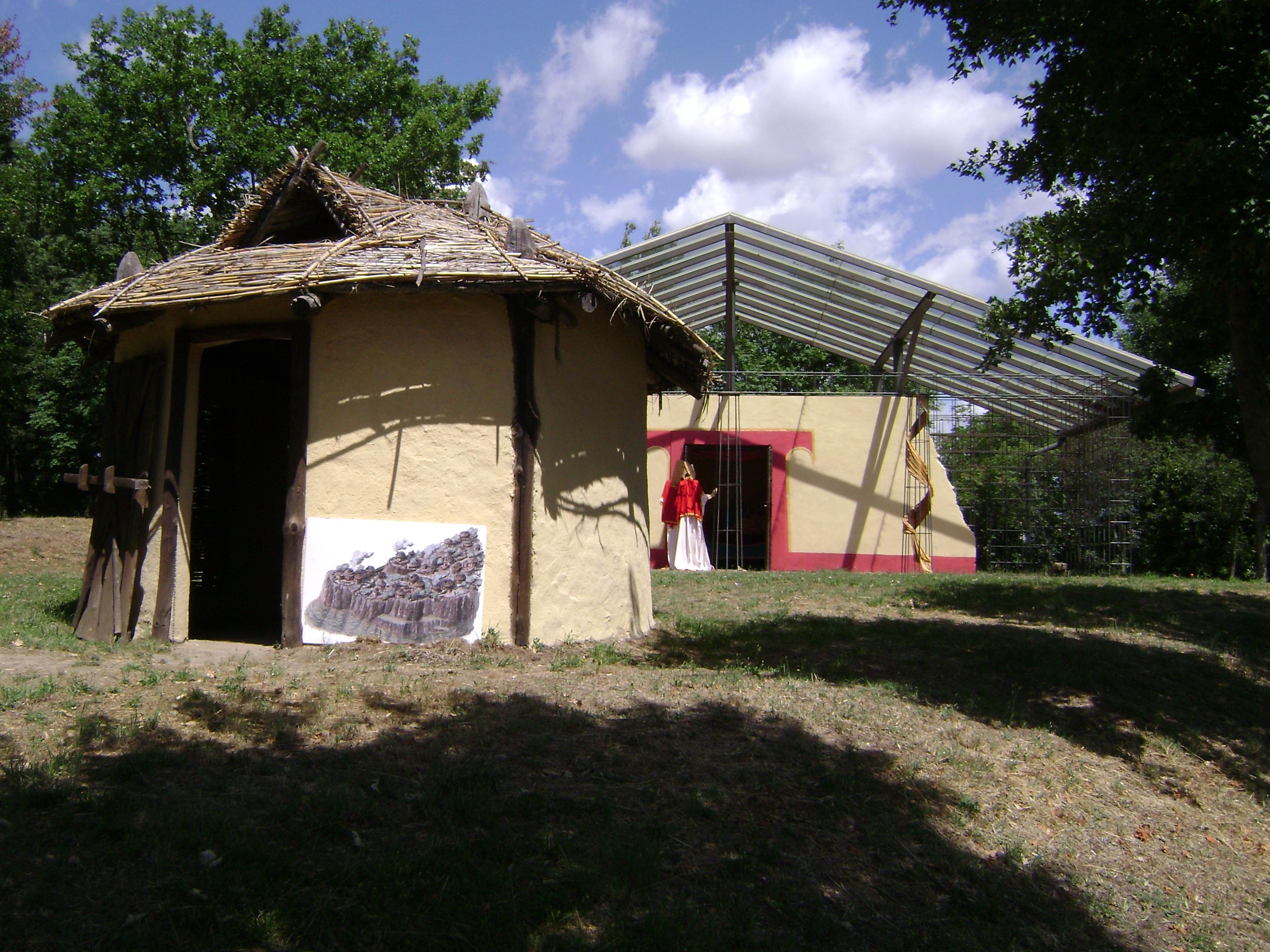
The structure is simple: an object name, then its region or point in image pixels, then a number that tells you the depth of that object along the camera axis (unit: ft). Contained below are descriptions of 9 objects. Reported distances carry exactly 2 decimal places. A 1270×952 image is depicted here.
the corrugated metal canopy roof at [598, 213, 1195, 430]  51.24
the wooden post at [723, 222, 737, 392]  54.49
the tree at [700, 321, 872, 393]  91.45
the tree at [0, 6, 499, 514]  59.31
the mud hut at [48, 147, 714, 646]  24.84
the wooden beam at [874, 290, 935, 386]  51.93
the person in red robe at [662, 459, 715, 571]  52.90
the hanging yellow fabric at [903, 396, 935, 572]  54.65
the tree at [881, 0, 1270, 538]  21.57
